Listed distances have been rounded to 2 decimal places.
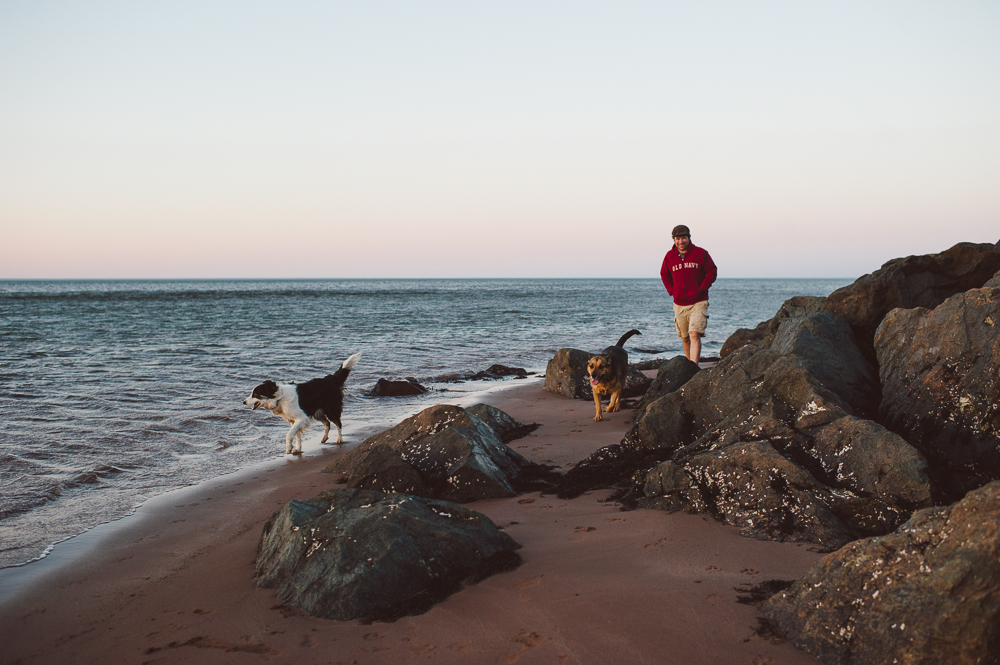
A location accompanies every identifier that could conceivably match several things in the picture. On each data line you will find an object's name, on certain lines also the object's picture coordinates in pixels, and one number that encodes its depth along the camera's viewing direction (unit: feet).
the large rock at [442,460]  15.10
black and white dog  23.52
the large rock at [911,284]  19.99
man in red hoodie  28.37
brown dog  25.08
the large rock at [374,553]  9.77
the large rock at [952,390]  12.38
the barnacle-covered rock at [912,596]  6.53
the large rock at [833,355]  15.17
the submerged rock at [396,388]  34.27
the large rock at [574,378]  31.07
